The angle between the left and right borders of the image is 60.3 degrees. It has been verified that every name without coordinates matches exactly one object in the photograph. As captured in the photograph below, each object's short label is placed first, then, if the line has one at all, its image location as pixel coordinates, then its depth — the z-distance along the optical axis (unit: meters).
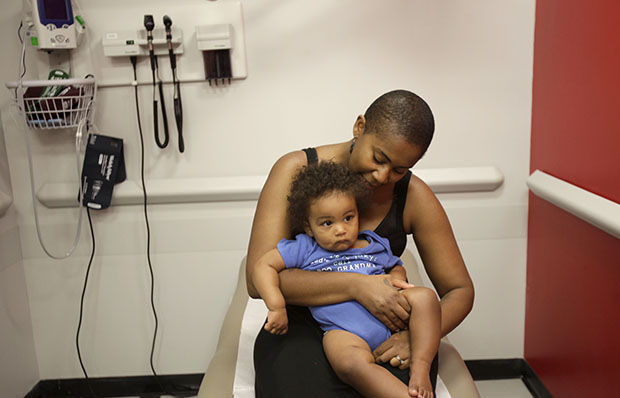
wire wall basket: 1.93
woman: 1.23
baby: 1.17
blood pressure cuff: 2.14
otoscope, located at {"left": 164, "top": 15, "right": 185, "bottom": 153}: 2.06
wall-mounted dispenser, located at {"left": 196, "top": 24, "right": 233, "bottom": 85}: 2.04
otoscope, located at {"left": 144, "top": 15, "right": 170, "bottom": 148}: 2.01
